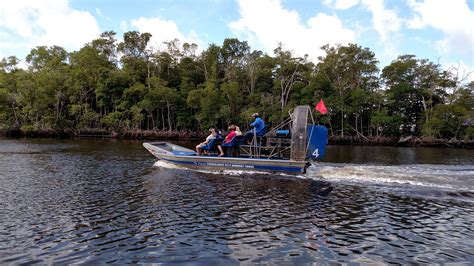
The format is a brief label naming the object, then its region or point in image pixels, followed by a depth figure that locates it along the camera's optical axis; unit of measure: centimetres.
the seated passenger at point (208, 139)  1755
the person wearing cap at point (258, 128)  1658
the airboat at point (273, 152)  1541
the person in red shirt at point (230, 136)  1699
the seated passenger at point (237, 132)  1702
